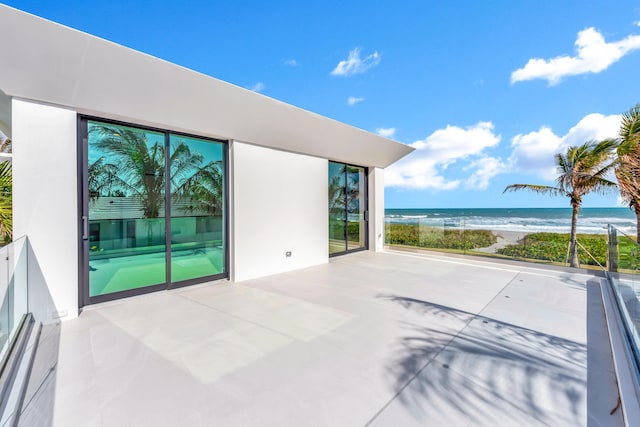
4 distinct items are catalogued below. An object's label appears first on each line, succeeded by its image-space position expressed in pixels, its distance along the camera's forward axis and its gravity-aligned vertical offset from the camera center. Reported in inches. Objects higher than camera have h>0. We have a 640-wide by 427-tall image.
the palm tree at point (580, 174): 262.9 +37.8
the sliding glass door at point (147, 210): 146.4 +2.4
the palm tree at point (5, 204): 163.2 +6.9
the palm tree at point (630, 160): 191.5 +36.3
